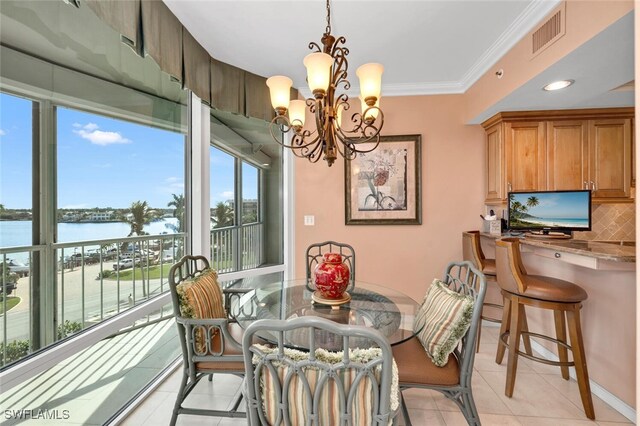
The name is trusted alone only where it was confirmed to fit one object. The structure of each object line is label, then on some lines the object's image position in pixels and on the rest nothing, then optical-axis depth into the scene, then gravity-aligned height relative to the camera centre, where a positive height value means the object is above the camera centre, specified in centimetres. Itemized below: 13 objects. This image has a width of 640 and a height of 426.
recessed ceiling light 211 +100
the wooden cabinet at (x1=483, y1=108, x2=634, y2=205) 275 +58
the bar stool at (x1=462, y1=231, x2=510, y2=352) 251 -46
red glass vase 168 -41
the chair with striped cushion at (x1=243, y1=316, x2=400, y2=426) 80 -52
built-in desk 169 -66
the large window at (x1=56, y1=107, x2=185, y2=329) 173 +0
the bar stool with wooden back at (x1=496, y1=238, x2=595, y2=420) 176 -64
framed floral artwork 310 +31
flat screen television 245 -1
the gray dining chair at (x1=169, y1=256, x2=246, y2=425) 149 -76
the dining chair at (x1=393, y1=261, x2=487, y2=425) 135 -83
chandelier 150 +70
